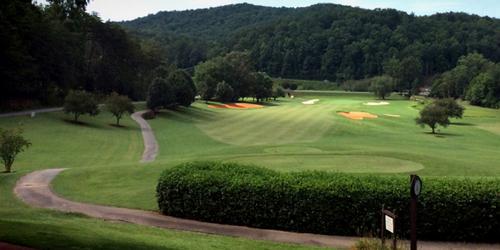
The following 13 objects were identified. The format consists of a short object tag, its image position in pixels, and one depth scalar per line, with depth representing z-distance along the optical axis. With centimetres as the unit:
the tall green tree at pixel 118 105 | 5831
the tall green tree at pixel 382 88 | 14012
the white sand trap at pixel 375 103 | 10925
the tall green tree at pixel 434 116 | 5778
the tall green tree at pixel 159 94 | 7338
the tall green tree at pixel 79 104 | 5497
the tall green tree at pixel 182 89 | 7744
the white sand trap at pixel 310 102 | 11400
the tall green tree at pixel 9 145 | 2805
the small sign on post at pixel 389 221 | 1086
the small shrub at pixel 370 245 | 1179
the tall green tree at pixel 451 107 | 6275
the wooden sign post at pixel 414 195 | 975
